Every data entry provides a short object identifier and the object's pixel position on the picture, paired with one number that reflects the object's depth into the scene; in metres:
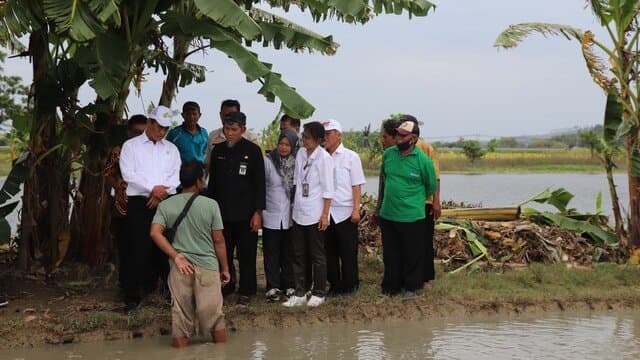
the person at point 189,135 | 7.57
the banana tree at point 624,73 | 9.32
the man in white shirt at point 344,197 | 7.49
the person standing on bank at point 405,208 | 7.50
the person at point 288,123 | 7.61
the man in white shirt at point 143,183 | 6.79
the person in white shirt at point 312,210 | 7.24
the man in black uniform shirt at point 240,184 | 7.15
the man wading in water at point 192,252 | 6.02
